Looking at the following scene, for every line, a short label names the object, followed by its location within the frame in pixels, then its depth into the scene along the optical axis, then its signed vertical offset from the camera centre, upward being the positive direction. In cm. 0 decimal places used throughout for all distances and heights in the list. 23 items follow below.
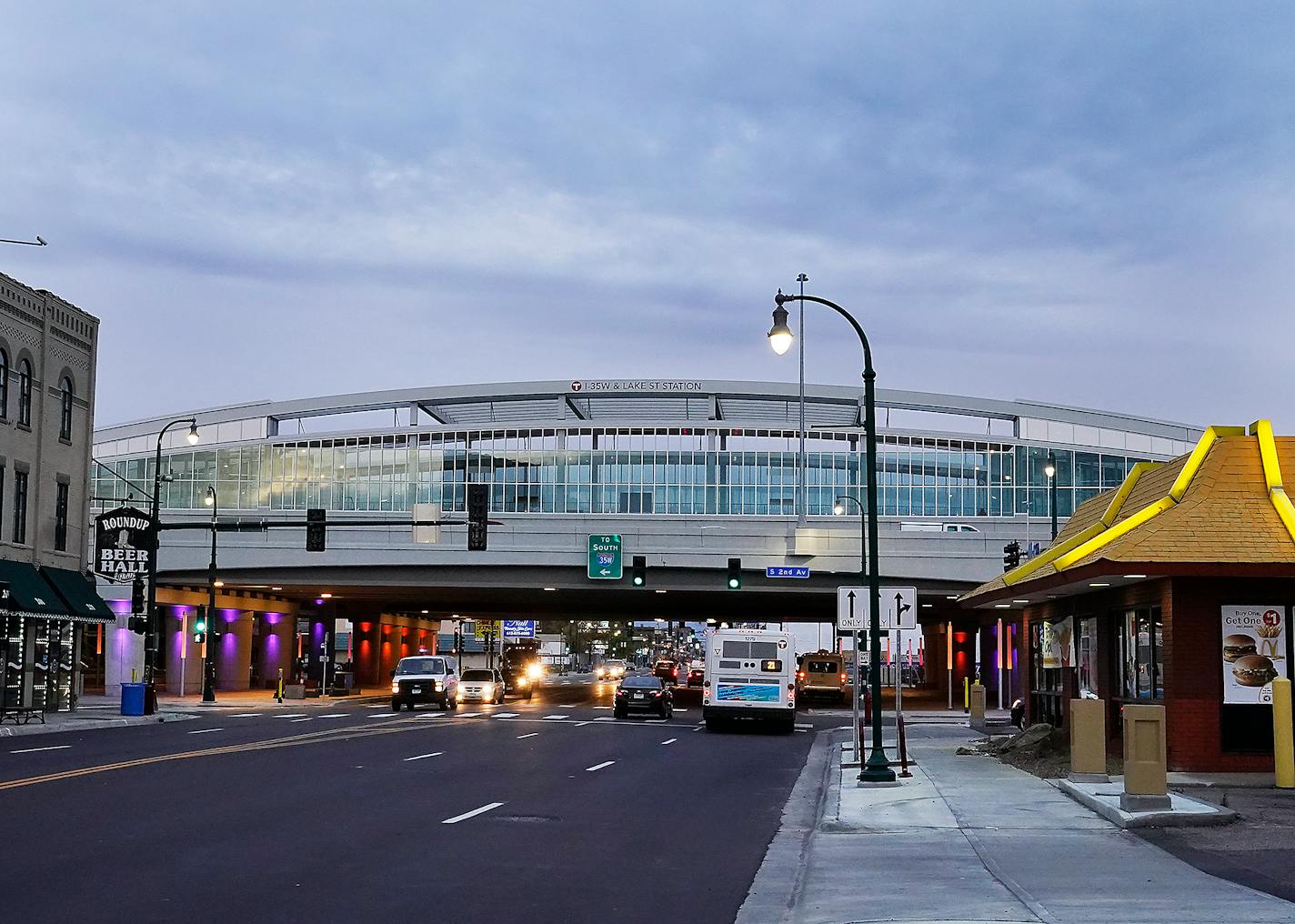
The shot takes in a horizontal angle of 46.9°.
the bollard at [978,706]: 4394 -263
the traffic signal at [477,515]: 4128 +266
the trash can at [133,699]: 4453 -274
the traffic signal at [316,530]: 4288 +229
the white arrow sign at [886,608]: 2431 +11
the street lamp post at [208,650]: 5584 -165
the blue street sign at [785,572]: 6141 +174
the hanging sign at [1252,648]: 2227 -42
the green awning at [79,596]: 4491 +36
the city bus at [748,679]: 4103 -180
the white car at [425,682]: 5203 -250
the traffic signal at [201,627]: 5800 -71
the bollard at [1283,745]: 2064 -173
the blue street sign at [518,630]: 14150 -177
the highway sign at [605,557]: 6209 +228
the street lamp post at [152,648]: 4556 -129
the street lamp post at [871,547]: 2208 +109
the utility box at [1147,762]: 1686 -163
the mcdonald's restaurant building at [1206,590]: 2180 +43
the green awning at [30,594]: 4088 +34
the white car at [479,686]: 5753 -289
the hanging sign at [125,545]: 4750 +202
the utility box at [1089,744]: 2128 -180
